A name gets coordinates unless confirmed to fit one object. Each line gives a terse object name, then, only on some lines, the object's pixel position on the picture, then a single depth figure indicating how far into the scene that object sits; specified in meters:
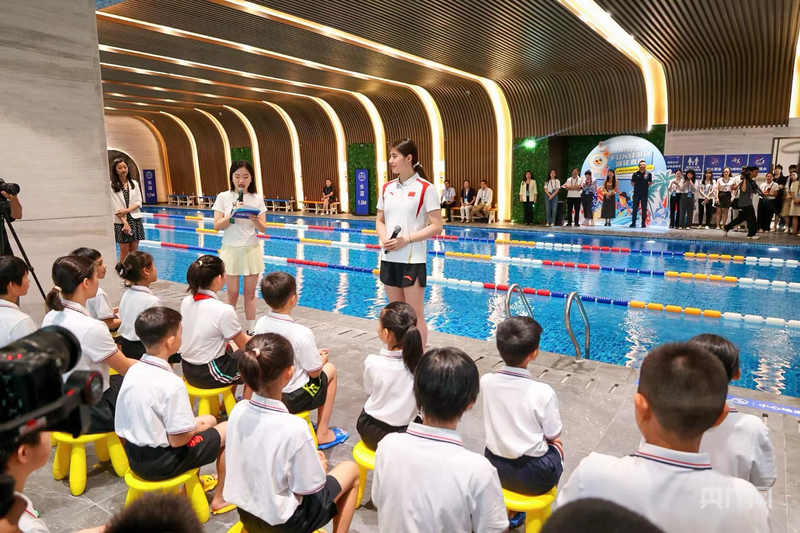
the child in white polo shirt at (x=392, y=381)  2.66
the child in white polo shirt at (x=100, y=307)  4.10
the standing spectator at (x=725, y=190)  14.15
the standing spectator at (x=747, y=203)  12.97
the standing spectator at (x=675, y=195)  14.99
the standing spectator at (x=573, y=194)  16.17
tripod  4.47
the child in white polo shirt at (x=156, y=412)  2.40
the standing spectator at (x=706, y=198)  14.84
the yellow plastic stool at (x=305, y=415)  3.07
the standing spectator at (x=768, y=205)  13.57
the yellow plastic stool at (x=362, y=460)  2.54
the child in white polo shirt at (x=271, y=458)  2.01
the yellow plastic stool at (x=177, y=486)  2.40
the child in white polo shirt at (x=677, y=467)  1.33
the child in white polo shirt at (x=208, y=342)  3.45
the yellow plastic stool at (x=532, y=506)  2.28
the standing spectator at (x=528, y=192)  17.00
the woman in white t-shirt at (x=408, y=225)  4.13
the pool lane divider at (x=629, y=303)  6.82
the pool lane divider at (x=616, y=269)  8.70
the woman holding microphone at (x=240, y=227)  5.15
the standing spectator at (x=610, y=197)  15.99
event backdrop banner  16.08
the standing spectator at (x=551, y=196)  16.58
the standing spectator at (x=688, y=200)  14.69
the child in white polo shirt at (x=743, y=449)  1.92
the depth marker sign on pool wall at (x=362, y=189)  21.67
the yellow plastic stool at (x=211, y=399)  3.40
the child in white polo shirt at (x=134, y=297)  3.62
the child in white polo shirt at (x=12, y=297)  2.89
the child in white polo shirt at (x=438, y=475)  1.68
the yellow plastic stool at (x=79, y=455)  2.84
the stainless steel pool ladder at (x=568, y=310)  4.47
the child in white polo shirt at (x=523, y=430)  2.33
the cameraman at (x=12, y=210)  4.71
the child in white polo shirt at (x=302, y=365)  3.15
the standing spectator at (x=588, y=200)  16.36
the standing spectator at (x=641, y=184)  15.11
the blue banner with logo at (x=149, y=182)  30.11
